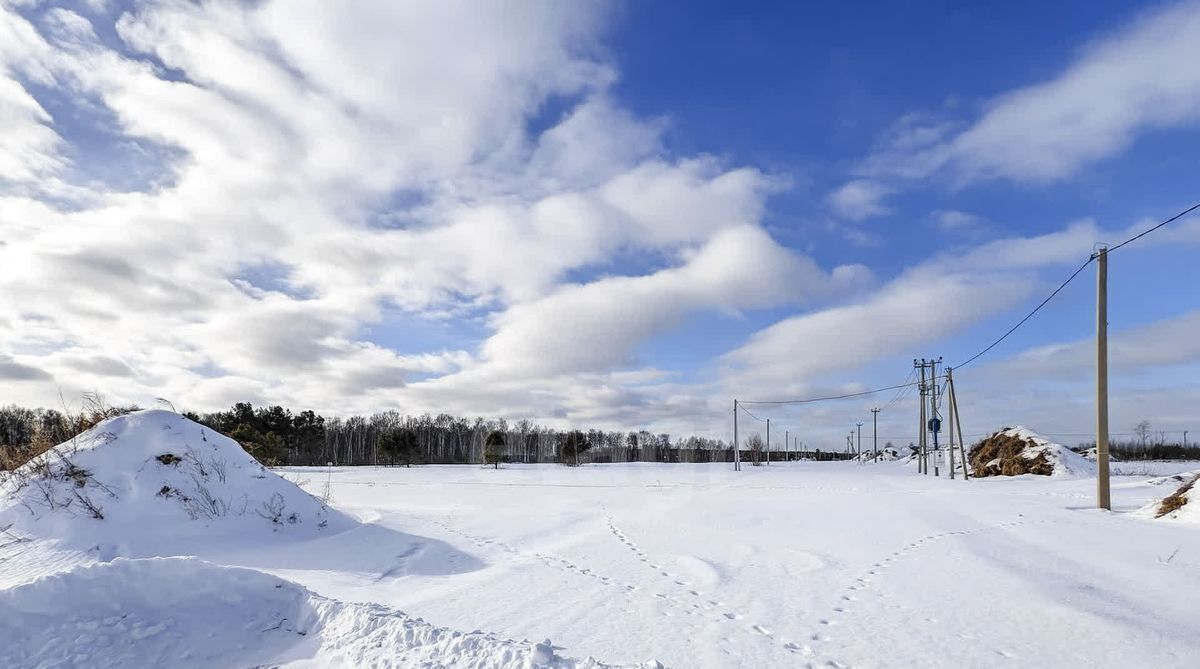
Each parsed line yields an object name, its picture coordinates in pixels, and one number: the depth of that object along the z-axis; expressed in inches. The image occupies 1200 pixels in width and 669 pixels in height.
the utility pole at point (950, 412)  1224.8
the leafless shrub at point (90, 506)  382.3
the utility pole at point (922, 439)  1670.8
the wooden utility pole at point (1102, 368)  573.6
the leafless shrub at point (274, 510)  433.2
